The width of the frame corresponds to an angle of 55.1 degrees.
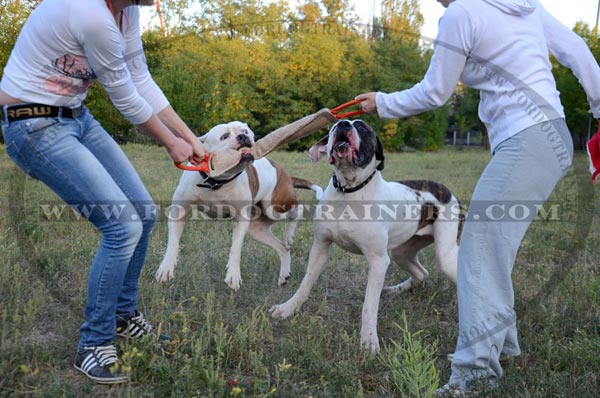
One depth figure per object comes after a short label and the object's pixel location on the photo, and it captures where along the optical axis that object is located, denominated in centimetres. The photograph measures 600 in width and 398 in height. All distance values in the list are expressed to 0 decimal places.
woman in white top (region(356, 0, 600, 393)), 296
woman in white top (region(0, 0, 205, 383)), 269
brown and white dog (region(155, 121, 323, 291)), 475
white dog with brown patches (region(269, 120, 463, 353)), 403
